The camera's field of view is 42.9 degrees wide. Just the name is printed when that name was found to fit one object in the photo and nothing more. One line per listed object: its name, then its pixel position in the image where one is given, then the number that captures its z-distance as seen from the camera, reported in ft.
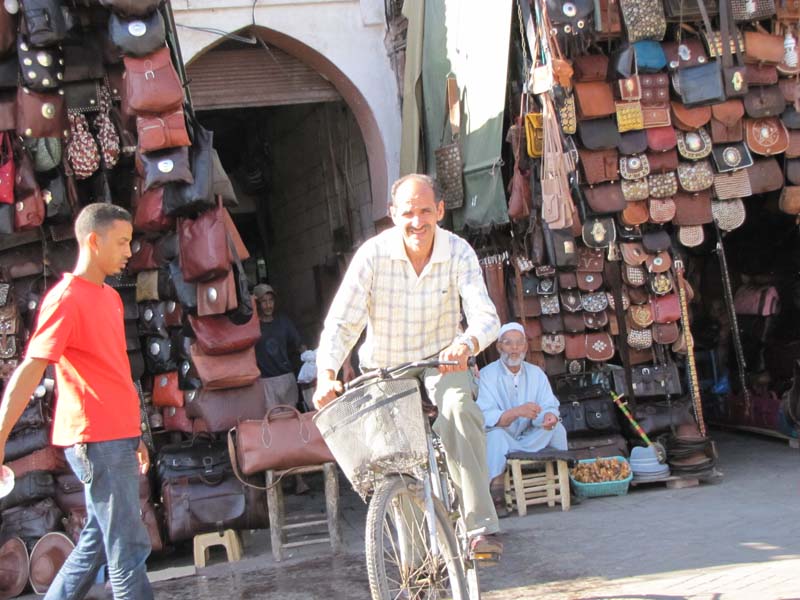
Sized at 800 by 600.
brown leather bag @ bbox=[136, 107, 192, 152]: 20.27
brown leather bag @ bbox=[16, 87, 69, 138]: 20.74
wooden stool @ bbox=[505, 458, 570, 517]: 22.58
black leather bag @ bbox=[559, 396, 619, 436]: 24.93
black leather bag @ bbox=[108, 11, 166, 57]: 19.93
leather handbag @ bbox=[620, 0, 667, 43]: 22.89
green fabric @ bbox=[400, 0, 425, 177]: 26.71
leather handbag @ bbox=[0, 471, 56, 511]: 21.44
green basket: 23.41
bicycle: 12.12
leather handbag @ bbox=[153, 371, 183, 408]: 23.61
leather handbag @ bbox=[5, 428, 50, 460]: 22.02
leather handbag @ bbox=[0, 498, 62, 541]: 21.12
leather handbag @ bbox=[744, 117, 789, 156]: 25.00
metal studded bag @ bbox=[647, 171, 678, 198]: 24.70
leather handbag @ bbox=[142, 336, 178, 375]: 23.98
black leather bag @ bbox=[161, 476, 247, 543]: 21.21
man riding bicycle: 13.12
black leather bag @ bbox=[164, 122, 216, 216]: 21.18
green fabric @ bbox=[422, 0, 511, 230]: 23.66
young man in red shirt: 12.52
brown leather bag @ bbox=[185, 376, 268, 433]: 22.76
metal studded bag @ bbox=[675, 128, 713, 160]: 24.70
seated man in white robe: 22.76
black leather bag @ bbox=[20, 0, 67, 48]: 19.85
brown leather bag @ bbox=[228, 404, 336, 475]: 20.88
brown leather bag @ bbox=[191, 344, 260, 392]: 22.38
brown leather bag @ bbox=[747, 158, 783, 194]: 25.25
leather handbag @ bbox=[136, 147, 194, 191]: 20.62
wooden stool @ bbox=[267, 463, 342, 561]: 20.98
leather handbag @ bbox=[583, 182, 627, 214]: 24.25
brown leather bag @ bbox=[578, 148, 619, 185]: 24.11
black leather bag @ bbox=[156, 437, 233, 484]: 21.80
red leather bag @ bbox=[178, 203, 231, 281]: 21.36
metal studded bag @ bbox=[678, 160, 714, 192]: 24.79
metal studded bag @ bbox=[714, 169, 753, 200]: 25.07
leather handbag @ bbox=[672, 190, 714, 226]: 25.08
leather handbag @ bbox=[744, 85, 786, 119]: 24.71
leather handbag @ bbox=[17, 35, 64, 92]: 20.43
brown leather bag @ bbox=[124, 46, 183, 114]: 20.07
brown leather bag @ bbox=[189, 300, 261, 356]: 22.30
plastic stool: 21.17
